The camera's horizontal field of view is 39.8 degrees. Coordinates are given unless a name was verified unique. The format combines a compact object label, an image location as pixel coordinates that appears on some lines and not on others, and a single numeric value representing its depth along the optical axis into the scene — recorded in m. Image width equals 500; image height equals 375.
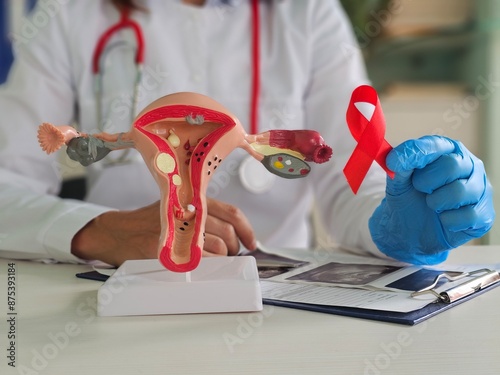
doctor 1.09
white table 0.46
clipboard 0.55
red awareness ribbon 0.61
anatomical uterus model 0.59
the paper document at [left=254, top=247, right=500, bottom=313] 0.59
